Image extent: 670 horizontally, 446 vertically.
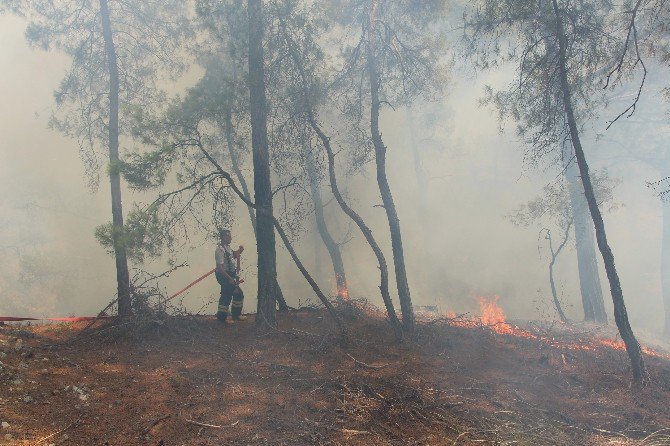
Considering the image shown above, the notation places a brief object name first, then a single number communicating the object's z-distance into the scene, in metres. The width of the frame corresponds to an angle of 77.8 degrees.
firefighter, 8.97
